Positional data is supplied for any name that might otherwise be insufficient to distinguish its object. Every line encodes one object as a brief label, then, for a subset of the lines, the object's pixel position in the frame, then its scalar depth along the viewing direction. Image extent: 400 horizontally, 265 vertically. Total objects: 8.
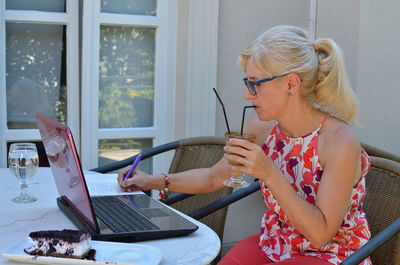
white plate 1.26
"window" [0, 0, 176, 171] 2.79
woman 1.67
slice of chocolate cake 1.27
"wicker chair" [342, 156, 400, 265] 1.88
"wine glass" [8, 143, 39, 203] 1.74
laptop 1.44
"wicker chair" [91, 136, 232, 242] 2.50
